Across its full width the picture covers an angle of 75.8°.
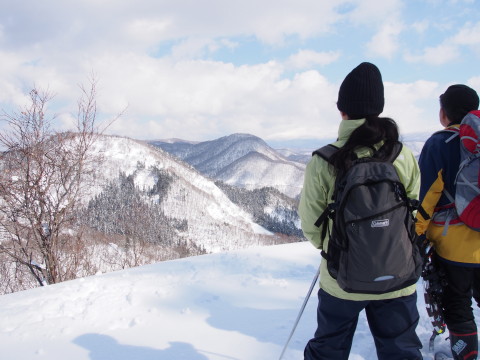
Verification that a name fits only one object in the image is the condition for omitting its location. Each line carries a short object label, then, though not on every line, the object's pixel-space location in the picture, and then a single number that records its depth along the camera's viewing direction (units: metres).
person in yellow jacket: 2.01
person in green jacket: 1.64
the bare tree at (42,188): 8.39
